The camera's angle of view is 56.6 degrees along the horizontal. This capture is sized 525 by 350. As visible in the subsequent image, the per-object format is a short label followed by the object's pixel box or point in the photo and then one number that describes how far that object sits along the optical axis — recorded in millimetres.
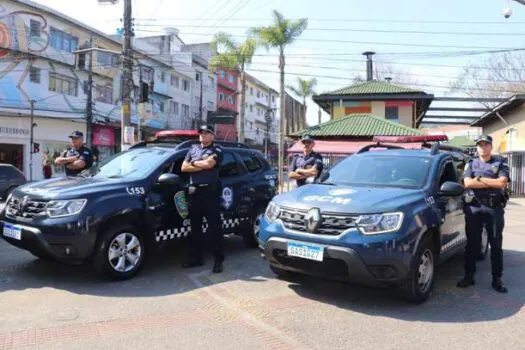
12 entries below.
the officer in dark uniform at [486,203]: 5520
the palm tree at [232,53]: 32469
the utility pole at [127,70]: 14375
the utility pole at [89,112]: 29109
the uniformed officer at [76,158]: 8031
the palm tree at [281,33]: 27500
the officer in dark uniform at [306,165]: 8070
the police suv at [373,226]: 4605
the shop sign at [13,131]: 27103
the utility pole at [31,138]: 28125
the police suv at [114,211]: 5270
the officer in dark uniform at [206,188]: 6180
